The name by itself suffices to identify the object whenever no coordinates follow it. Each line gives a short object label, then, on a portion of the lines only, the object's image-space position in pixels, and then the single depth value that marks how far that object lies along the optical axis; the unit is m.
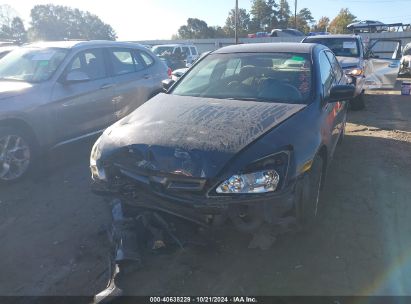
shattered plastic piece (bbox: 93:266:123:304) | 2.46
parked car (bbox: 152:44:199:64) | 18.83
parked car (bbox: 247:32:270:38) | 33.03
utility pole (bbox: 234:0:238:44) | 30.69
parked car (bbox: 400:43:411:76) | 15.52
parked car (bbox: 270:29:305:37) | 30.21
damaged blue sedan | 2.67
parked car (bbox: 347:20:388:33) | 15.12
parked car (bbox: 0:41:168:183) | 4.70
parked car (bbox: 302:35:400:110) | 9.23
